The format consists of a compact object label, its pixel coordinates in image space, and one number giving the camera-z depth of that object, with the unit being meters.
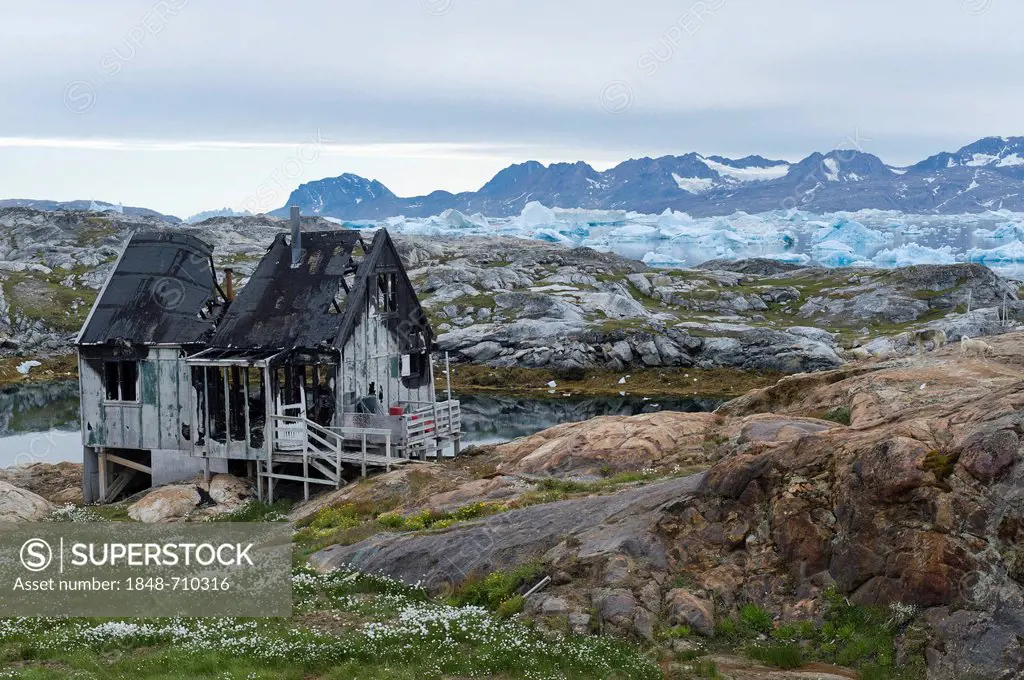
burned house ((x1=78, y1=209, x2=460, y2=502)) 36.25
